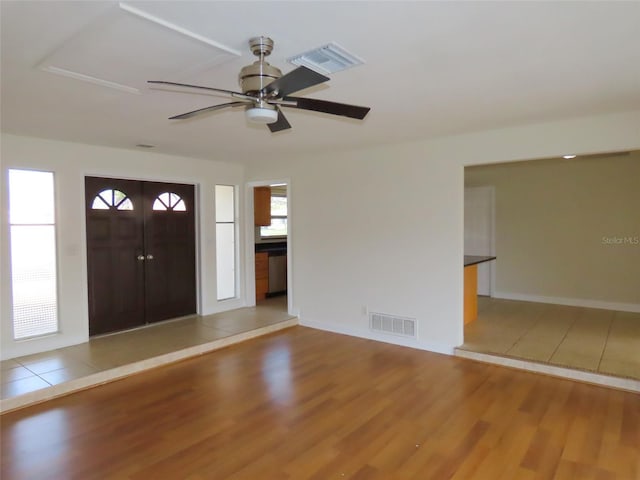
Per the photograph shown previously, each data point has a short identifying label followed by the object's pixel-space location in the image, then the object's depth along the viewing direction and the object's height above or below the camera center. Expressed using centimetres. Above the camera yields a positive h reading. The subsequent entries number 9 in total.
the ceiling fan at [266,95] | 193 +65
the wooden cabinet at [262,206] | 714 +42
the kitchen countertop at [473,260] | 504 -43
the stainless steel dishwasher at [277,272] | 732 -78
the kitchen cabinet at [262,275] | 706 -79
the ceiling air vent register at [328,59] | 213 +93
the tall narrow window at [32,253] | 414 -23
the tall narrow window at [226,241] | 615 -17
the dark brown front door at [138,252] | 486 -28
